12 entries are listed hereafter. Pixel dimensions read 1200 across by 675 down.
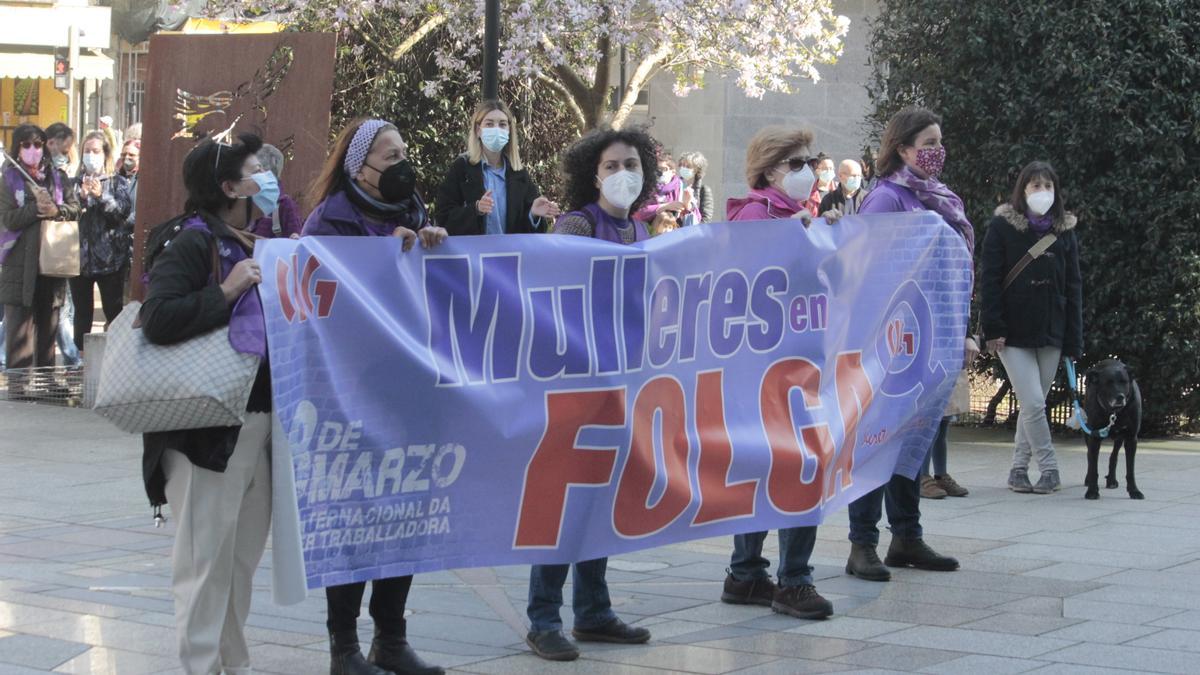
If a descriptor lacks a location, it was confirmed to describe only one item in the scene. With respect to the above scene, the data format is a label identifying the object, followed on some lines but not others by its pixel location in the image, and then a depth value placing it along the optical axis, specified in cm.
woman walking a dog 1080
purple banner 574
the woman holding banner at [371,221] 597
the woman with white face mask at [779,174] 742
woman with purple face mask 823
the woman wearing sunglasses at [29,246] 1475
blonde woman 980
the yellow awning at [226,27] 2106
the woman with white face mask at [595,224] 651
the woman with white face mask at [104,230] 1498
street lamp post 1044
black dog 1062
